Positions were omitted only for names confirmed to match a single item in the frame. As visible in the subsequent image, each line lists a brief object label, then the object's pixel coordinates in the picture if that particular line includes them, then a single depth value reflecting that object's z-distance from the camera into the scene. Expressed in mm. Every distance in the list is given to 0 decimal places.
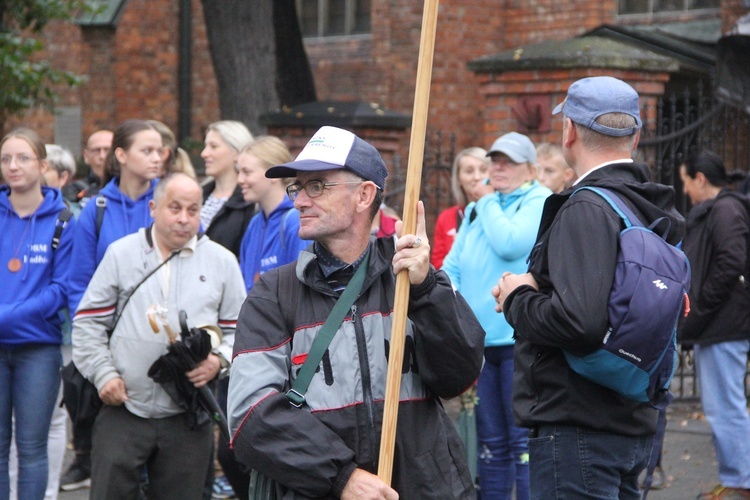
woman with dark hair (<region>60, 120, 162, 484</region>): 9523
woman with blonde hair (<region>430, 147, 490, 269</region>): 12899
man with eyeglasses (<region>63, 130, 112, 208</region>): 13468
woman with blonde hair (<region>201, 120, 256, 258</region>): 11195
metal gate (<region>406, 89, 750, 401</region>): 16002
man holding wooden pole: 5238
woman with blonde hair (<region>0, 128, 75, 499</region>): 9372
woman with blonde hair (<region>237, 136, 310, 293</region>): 9941
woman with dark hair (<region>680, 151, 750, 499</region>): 11267
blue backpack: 5875
